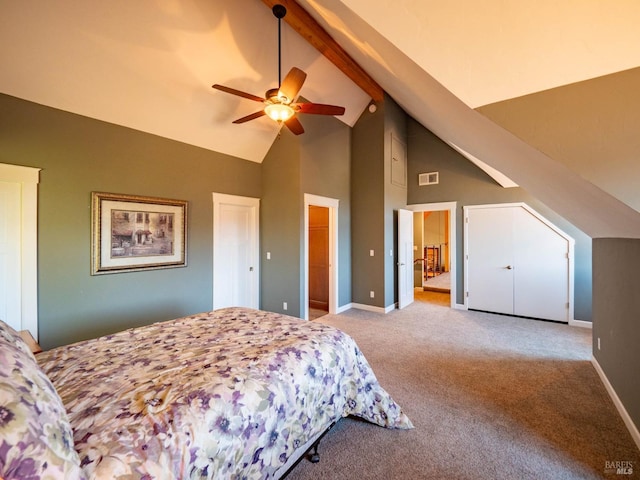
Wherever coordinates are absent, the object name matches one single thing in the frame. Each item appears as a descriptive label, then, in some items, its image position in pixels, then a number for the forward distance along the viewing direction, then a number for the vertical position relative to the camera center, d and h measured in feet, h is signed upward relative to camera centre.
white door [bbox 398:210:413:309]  16.93 -1.05
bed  2.75 -2.19
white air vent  17.60 +4.06
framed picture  9.54 +0.38
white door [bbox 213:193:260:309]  13.17 -0.45
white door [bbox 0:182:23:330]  7.81 -0.34
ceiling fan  8.03 +4.30
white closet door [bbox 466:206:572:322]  14.01 -1.26
